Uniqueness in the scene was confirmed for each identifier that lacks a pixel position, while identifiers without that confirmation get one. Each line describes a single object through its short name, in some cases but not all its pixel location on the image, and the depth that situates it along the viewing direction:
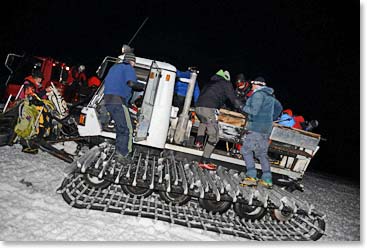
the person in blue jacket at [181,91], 6.71
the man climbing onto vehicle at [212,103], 5.34
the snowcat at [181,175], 4.04
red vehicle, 9.82
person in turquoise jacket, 4.68
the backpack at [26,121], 5.60
